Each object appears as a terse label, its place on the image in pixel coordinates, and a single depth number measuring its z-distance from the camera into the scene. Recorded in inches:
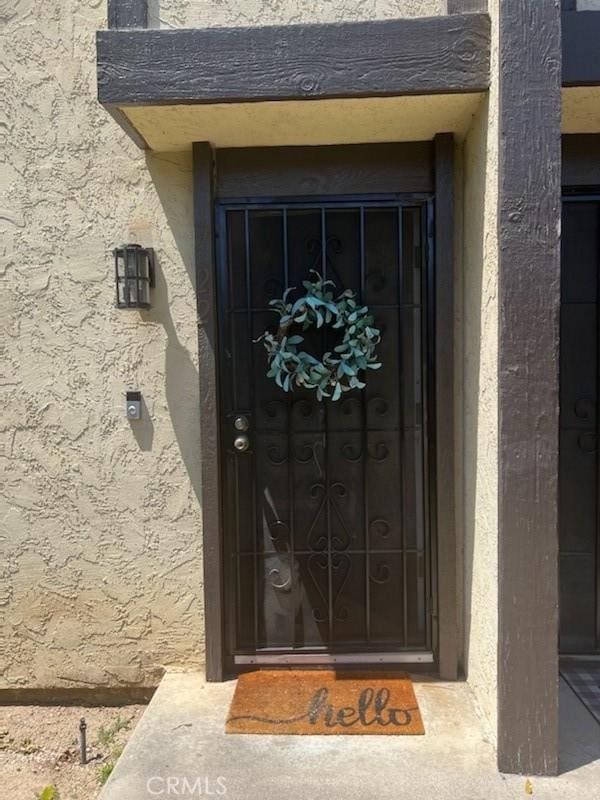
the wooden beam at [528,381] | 92.6
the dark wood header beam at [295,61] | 100.1
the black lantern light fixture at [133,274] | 120.3
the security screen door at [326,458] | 125.8
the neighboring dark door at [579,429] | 131.2
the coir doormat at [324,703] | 108.5
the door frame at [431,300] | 121.4
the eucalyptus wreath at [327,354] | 121.0
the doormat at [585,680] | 115.6
